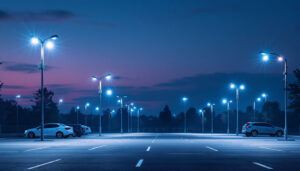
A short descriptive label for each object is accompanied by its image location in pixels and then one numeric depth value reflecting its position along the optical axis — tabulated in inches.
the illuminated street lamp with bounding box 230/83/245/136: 2117.9
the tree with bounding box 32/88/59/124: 3967.0
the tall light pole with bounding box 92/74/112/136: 2027.8
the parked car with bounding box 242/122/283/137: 1755.7
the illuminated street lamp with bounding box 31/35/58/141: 1216.8
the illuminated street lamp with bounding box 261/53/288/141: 1315.3
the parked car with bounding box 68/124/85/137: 1696.6
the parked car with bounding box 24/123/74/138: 1526.8
